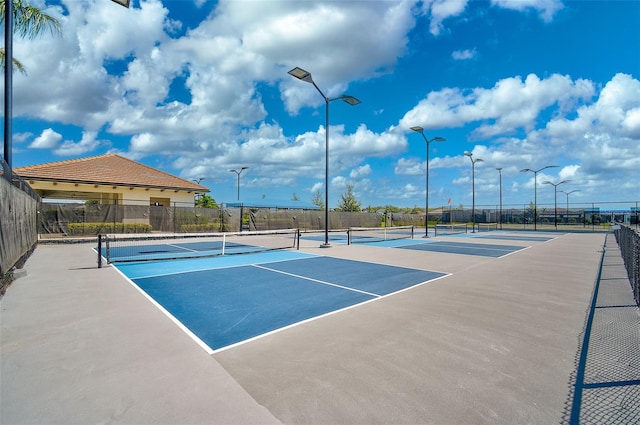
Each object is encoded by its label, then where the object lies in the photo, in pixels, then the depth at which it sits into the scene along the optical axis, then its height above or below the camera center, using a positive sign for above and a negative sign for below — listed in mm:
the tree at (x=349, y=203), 54938 +2021
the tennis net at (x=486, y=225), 48188 -1418
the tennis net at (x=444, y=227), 40922 -1461
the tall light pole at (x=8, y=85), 9242 +3637
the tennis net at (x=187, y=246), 13961 -1650
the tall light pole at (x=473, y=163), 29519 +4875
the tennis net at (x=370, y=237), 22656 -1647
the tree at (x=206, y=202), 53050 +2205
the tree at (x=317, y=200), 65894 +3072
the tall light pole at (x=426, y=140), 23297 +5724
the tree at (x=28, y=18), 12615 +7492
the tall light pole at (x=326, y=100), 15319 +5948
